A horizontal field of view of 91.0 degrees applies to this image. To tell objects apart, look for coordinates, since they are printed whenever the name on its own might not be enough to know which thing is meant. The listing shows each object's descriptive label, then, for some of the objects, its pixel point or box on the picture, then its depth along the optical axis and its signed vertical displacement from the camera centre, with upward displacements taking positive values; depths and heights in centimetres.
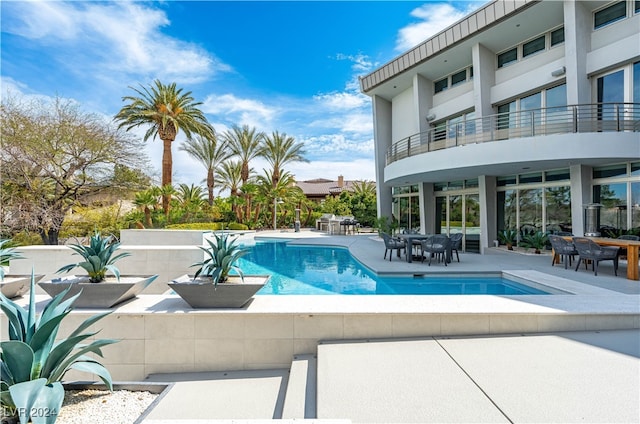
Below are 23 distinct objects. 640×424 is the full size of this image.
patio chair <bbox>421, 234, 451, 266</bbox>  1085 -104
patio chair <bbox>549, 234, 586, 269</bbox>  969 -109
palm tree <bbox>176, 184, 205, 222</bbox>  2742 +194
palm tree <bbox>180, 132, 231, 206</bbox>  2942 +629
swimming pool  844 -200
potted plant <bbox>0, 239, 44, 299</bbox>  481 -97
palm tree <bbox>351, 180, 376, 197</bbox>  3447 +330
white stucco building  1070 +356
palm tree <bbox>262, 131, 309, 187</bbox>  2966 +623
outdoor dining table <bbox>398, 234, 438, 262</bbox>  1137 -90
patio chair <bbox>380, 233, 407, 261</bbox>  1182 -106
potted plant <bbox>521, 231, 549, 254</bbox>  1288 -115
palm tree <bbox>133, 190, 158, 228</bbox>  1987 +112
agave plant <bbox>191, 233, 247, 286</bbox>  457 -60
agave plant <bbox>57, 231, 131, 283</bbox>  465 -60
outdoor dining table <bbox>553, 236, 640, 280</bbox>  795 -113
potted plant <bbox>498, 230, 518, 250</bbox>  1393 -108
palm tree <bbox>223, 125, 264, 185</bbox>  2916 +690
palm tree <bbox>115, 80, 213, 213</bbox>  2147 +736
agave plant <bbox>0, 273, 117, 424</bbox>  195 -103
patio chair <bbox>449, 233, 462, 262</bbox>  1138 -96
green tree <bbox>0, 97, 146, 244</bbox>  1238 +252
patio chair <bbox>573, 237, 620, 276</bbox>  850 -108
